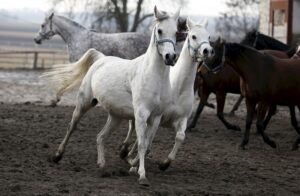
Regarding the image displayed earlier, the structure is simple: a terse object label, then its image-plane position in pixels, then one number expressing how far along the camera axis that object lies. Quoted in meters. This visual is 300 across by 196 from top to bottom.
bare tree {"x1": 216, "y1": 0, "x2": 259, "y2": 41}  46.94
